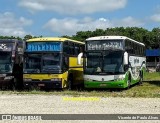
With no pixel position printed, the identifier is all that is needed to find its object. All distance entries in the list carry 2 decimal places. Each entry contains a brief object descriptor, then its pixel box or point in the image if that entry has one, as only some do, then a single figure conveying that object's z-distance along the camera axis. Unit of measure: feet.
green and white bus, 56.68
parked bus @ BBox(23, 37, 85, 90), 57.60
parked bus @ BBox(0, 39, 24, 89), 61.66
